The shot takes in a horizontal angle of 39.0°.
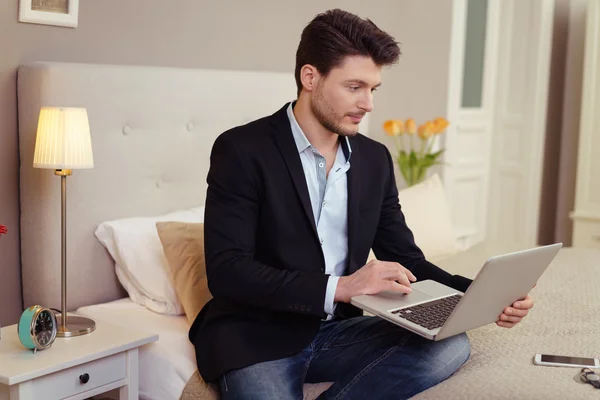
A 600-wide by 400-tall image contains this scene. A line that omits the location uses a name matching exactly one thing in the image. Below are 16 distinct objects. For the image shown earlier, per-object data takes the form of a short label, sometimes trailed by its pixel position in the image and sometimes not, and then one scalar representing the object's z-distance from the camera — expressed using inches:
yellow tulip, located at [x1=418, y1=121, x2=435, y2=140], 151.3
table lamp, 87.0
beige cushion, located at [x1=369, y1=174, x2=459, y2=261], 126.0
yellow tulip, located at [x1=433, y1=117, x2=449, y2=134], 151.0
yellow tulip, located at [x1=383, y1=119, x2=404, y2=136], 150.8
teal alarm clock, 78.6
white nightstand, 76.2
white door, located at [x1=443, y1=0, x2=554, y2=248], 184.7
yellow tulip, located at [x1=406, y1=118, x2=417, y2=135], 151.1
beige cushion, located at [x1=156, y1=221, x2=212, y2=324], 93.4
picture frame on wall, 96.3
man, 76.0
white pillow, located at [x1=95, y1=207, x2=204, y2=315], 99.1
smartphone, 77.0
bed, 84.9
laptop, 70.2
